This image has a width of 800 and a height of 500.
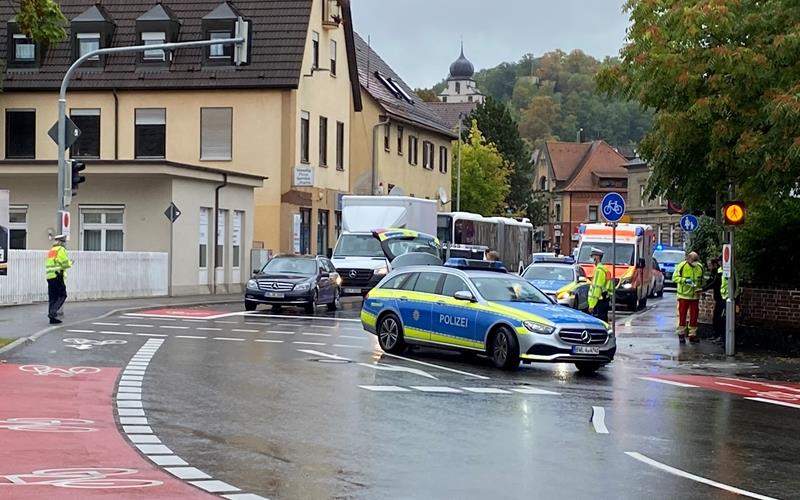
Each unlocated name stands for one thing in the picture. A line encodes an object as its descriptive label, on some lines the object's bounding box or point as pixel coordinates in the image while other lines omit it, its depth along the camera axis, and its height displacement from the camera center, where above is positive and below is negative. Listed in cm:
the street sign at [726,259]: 2461 -22
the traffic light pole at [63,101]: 2906 +316
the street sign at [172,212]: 4069 +91
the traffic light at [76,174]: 3084 +155
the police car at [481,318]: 1975 -115
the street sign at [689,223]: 3903 +69
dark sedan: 3406 -106
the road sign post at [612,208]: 2748 +79
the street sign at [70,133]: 3072 +249
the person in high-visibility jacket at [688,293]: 2798 -98
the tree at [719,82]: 2284 +298
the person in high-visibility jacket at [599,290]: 2722 -91
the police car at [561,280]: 3038 -85
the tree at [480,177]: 9144 +468
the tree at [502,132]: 10894 +929
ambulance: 4109 -33
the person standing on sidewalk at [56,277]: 2609 -72
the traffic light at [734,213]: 2391 +61
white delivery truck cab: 4162 +51
